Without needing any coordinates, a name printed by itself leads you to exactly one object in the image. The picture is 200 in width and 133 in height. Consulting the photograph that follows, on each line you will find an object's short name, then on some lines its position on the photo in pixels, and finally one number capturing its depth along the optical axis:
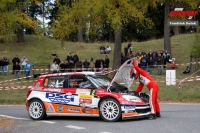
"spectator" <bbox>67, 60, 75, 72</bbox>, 27.95
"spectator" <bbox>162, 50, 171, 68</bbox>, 28.96
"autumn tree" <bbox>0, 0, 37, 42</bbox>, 21.19
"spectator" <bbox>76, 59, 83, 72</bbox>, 27.74
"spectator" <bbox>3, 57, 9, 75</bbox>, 30.02
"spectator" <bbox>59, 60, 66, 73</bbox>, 27.32
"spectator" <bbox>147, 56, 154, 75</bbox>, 26.17
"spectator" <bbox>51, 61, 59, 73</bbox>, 26.65
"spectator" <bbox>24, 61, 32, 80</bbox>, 27.61
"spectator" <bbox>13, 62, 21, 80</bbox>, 27.27
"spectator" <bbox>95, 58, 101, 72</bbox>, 27.91
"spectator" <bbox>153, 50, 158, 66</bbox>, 27.58
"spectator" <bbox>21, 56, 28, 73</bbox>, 29.95
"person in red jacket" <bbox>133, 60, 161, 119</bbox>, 12.38
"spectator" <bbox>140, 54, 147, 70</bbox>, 26.70
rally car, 11.96
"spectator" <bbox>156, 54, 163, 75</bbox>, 27.76
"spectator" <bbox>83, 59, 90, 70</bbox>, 28.19
